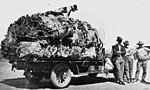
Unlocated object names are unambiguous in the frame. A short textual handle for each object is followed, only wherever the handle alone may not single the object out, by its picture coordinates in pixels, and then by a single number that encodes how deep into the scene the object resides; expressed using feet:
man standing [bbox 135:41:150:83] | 39.73
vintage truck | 31.91
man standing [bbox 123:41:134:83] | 40.55
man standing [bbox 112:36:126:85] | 38.09
